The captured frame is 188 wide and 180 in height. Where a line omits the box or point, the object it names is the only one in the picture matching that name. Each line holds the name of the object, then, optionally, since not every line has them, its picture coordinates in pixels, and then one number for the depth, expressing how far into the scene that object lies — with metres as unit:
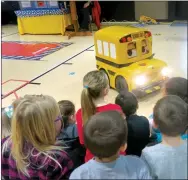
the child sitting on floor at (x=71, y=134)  1.48
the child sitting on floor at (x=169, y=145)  1.10
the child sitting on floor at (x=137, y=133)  1.68
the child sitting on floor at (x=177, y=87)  1.67
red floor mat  5.47
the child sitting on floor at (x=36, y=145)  1.26
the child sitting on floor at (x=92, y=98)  1.76
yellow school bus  3.13
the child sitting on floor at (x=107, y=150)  1.06
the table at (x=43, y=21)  7.05
